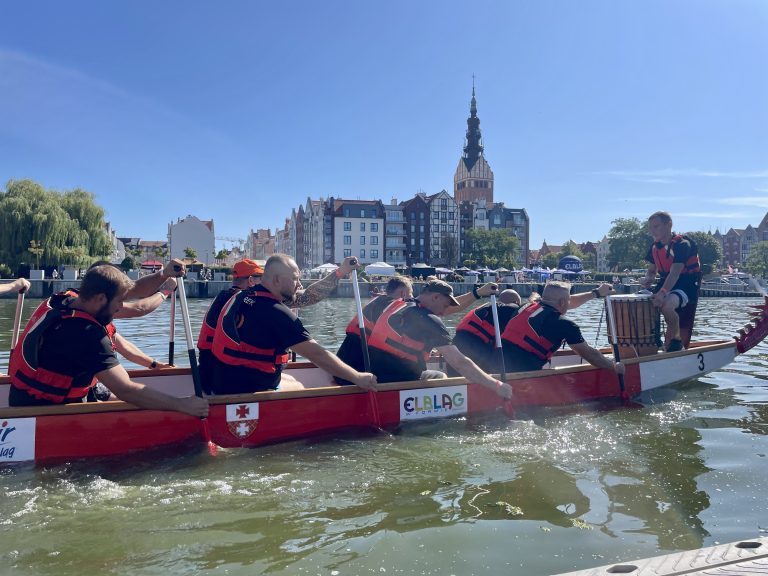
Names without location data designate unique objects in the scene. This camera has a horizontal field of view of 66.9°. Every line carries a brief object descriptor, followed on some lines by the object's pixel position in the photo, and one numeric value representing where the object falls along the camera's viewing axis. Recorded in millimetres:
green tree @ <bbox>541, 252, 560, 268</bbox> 108812
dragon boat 4793
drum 8594
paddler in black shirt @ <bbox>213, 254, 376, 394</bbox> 5199
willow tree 41281
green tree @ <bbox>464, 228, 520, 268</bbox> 86375
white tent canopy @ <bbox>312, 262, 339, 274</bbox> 57916
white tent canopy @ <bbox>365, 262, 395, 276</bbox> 54219
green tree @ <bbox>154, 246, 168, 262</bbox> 83625
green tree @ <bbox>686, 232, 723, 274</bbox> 77250
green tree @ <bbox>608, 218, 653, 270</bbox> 95875
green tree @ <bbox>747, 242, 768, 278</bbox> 86250
